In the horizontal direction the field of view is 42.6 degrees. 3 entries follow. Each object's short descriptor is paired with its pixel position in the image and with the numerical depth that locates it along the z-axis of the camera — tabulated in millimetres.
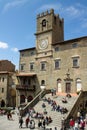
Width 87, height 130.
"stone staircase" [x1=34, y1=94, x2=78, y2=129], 15739
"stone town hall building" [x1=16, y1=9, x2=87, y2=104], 21027
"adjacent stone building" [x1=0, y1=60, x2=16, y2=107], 28011
